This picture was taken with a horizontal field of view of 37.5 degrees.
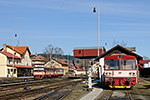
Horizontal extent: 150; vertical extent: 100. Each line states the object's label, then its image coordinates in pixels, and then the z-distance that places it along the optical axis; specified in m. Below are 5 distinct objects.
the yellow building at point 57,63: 90.18
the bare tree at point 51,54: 80.41
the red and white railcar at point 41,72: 47.58
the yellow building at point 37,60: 106.07
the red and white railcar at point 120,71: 18.14
